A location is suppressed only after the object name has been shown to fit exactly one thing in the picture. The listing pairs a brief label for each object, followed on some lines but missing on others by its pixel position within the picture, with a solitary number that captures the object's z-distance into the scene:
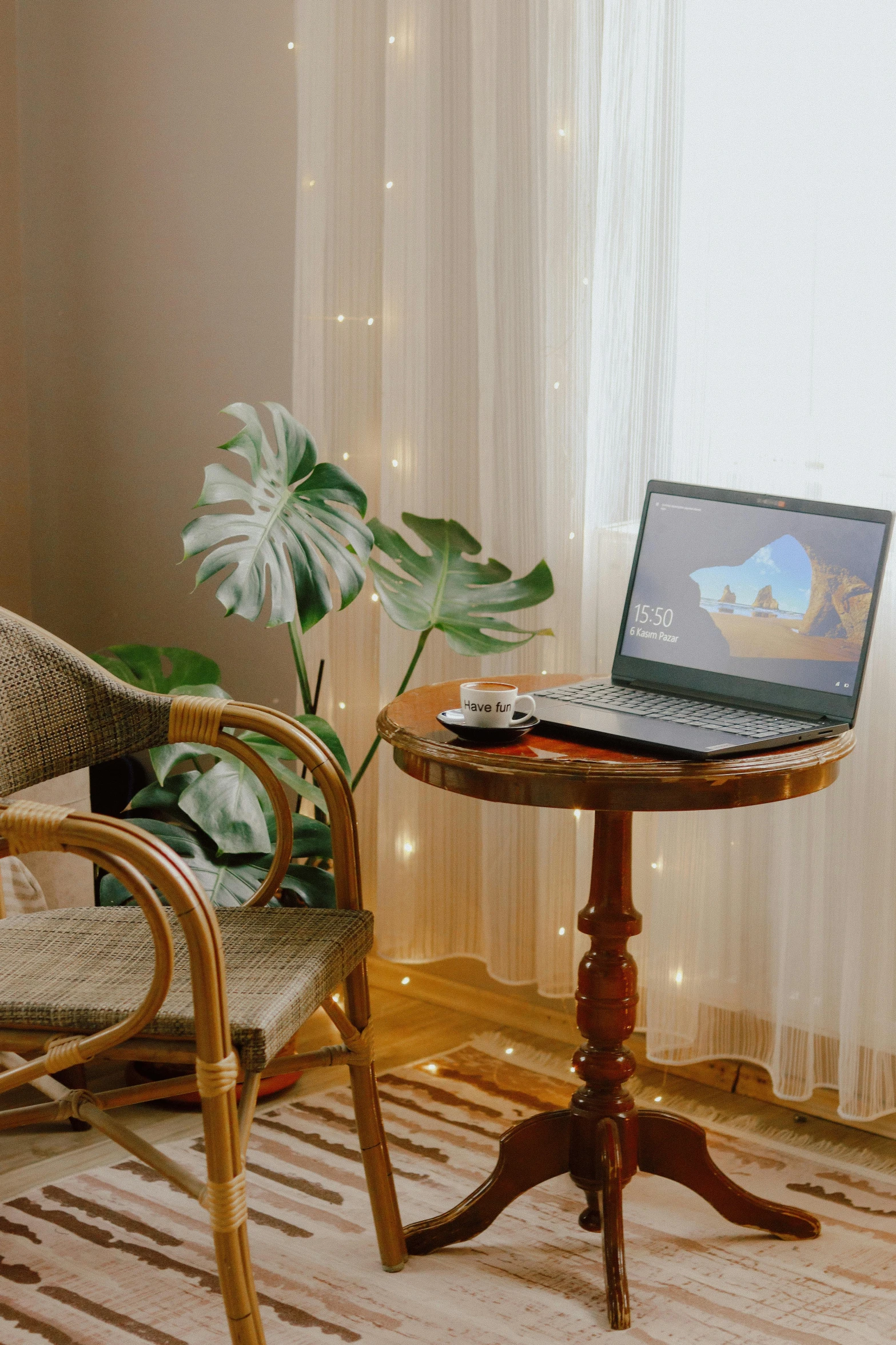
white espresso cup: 2.84
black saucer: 2.83
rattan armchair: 2.61
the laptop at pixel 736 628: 2.89
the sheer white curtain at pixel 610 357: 3.23
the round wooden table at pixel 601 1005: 2.75
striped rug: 2.91
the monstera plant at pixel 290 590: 3.20
